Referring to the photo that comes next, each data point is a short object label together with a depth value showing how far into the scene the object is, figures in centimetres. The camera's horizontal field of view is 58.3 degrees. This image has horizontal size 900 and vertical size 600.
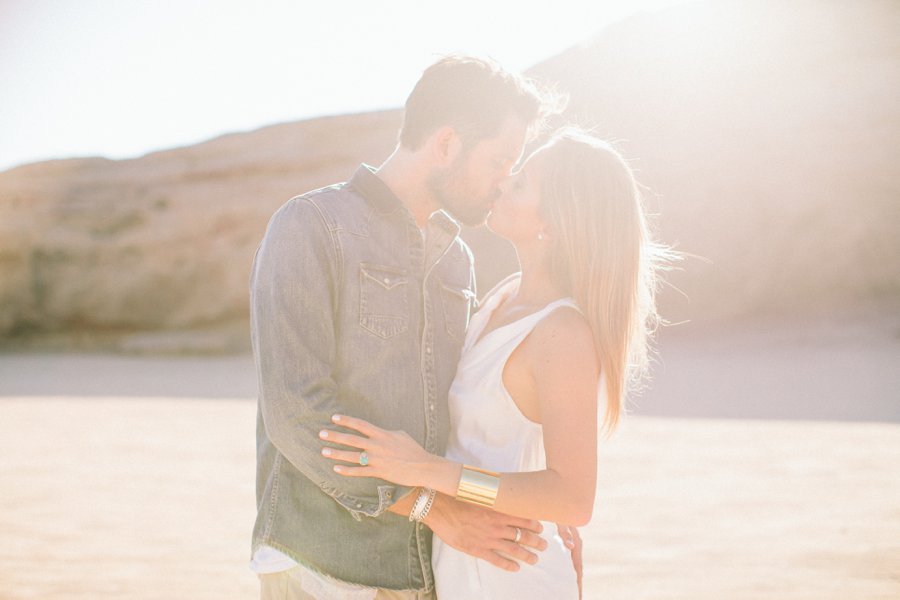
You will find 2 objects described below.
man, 184
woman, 190
